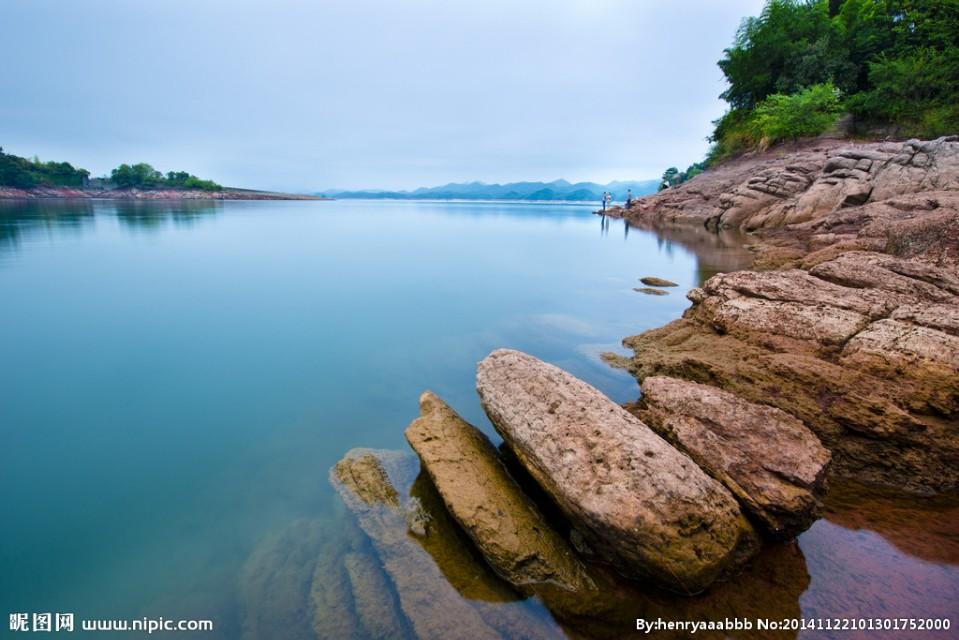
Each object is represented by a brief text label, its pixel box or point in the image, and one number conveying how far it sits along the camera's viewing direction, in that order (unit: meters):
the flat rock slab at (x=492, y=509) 3.68
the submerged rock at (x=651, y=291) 14.86
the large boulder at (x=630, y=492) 3.30
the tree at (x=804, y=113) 36.34
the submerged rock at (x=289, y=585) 3.52
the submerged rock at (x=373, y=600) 3.41
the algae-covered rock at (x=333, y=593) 3.46
